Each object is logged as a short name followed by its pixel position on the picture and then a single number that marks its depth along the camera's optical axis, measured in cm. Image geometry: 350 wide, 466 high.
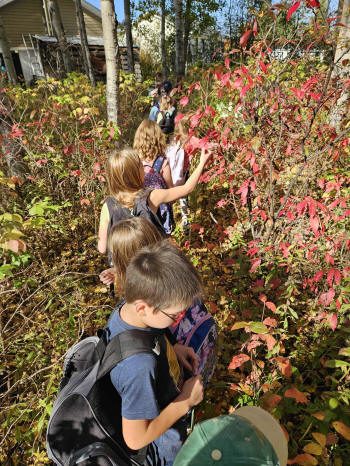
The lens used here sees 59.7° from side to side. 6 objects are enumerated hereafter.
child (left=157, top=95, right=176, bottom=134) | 586
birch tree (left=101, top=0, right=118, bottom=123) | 366
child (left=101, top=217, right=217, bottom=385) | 174
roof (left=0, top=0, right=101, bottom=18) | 2374
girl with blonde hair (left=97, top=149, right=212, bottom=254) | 222
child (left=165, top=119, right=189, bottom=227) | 367
